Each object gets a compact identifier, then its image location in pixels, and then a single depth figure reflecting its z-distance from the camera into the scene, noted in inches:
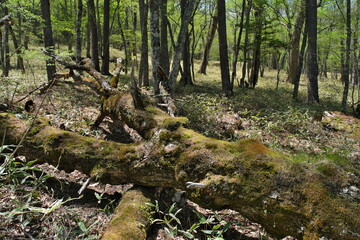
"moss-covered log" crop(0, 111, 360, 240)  87.0
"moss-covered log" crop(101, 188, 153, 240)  104.2
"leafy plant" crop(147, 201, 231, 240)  95.7
